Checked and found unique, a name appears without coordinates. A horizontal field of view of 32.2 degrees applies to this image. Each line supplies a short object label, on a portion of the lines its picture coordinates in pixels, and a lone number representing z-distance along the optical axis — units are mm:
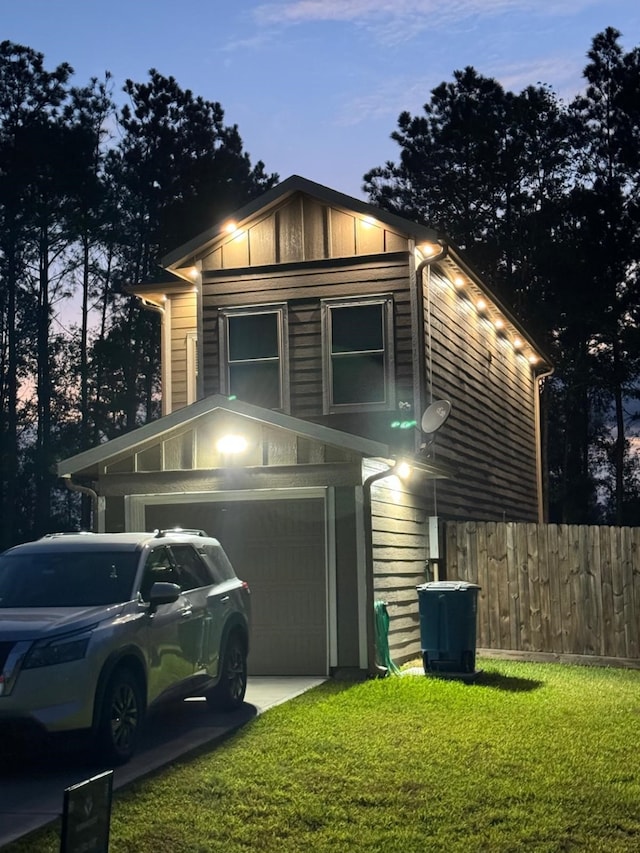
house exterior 13570
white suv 8102
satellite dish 14977
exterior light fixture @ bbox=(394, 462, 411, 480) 13894
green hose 13648
